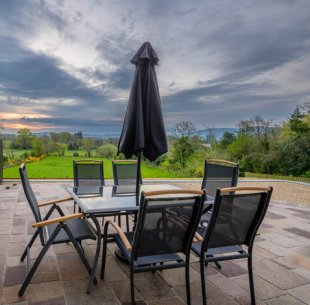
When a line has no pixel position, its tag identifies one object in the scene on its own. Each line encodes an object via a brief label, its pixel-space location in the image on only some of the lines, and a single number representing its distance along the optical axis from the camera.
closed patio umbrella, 2.77
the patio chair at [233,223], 2.00
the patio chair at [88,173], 3.99
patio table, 2.38
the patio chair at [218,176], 3.44
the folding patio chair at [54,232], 2.21
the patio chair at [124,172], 4.12
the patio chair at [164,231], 1.83
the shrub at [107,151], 9.17
